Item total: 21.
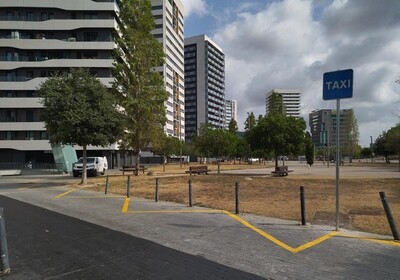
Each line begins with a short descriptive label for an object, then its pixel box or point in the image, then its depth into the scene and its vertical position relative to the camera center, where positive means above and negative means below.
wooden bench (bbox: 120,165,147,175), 38.25 -1.40
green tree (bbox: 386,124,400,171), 47.62 +1.73
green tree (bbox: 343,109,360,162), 82.81 +4.62
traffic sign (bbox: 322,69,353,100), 8.62 +1.62
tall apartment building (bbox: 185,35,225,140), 172.25 +33.21
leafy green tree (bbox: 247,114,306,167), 32.47 +1.71
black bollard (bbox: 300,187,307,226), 9.48 -1.43
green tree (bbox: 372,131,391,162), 75.03 +1.68
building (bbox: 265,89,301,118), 130.62 +18.81
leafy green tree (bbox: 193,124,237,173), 42.25 +1.36
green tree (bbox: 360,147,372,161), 118.46 +0.58
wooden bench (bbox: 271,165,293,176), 31.69 -1.42
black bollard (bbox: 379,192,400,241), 7.72 -1.35
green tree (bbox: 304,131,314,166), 60.90 -0.17
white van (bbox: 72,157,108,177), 36.12 -1.19
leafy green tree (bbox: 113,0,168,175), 34.75 +7.14
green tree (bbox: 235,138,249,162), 79.64 +1.11
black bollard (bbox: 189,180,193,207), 13.32 -1.52
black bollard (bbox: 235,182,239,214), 11.48 -1.47
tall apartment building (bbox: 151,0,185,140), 111.06 +33.01
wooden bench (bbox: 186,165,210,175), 34.28 -1.45
